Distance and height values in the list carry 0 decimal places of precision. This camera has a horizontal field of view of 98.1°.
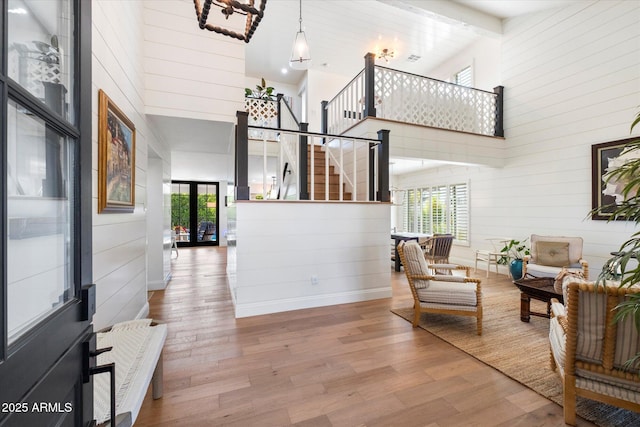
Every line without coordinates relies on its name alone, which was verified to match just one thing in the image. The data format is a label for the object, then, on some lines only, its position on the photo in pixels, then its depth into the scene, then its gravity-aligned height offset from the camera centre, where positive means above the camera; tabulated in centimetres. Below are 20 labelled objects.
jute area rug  180 -127
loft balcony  498 +212
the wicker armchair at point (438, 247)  529 -66
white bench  109 -76
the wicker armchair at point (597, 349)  158 -81
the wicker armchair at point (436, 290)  299 -85
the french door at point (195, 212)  1034 +4
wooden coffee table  296 -88
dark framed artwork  398 +62
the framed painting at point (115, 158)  197 +45
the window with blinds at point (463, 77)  667 +335
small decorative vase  497 -101
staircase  502 +62
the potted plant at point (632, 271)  136 -28
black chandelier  156 +119
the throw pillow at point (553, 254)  432 -66
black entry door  56 +0
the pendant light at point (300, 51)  363 +217
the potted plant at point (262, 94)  595 +265
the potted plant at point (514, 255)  500 -82
